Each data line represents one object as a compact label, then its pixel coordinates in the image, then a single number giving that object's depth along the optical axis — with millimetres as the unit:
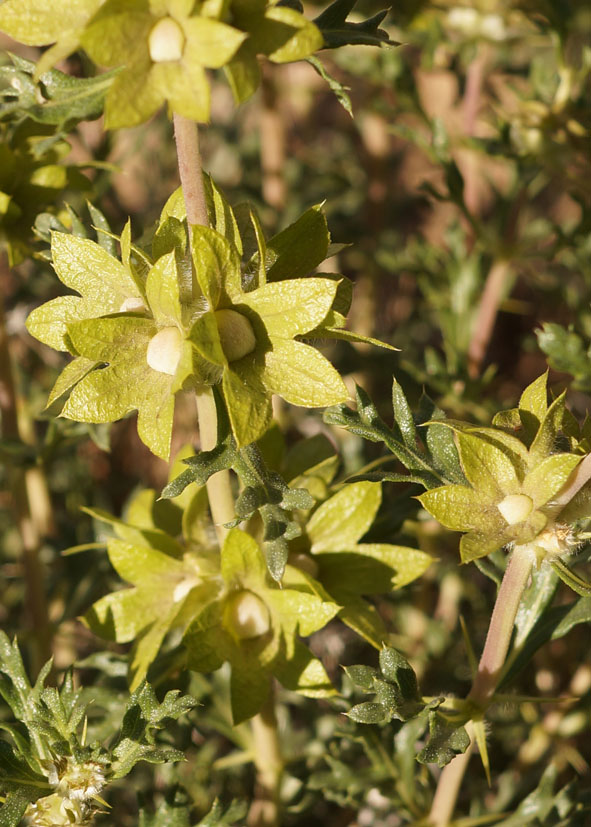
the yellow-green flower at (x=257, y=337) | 428
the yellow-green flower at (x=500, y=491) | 436
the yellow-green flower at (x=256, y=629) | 454
